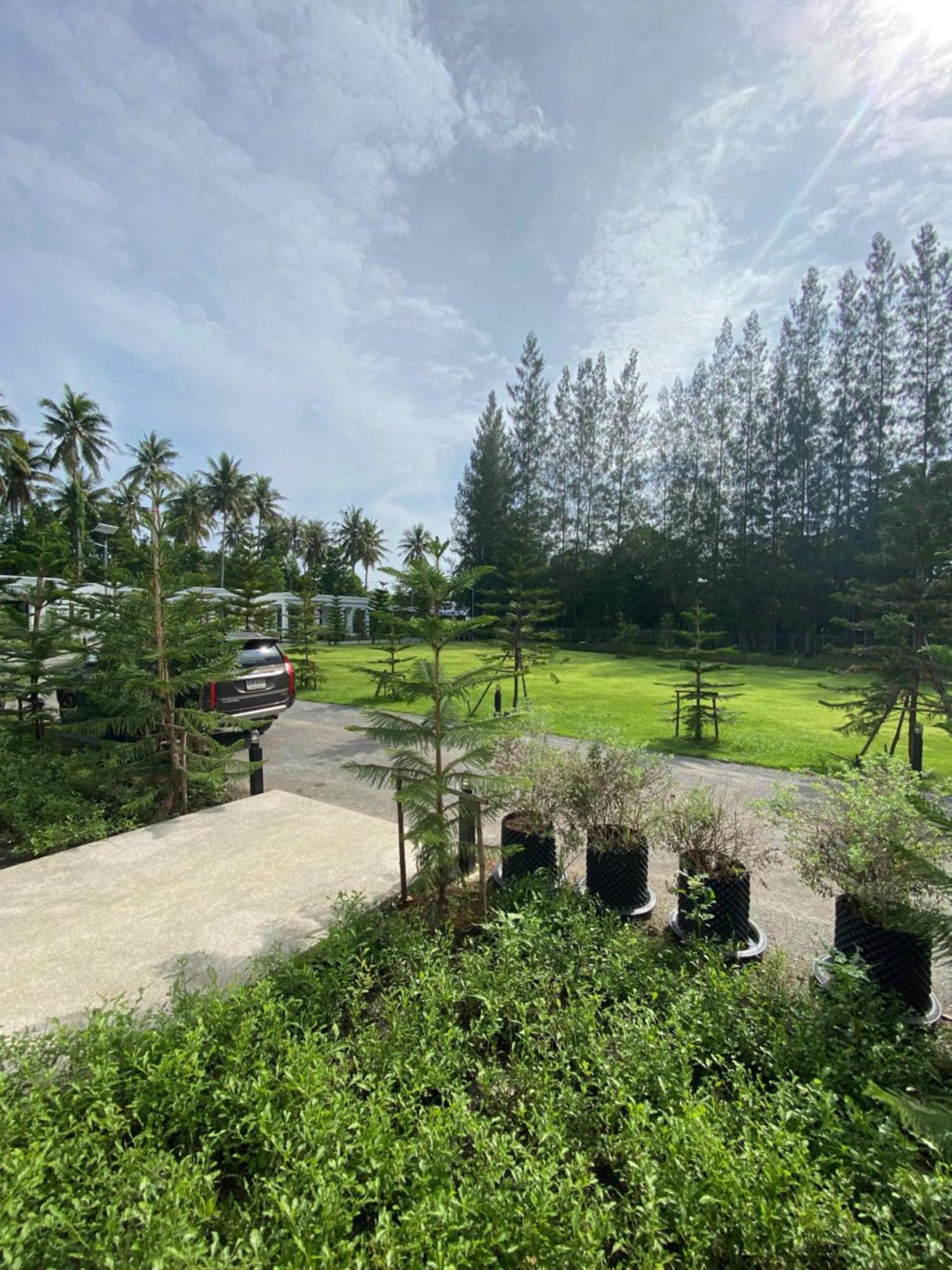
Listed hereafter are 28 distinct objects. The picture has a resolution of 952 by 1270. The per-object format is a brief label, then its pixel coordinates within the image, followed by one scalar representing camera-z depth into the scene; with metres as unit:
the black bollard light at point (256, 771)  5.02
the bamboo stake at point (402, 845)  2.96
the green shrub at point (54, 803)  3.93
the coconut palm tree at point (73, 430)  31.11
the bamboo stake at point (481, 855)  2.89
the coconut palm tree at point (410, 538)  51.46
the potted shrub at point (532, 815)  3.33
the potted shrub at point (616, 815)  3.08
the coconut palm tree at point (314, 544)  52.84
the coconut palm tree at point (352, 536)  50.19
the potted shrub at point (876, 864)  2.31
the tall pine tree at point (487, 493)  36.75
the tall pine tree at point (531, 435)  35.44
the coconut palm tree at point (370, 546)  50.50
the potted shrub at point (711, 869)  2.71
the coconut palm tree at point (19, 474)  24.50
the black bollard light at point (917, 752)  6.22
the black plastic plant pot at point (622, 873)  3.08
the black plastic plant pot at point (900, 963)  2.29
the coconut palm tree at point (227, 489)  38.41
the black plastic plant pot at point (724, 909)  2.72
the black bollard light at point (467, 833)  3.00
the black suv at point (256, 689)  6.58
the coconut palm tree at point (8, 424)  23.97
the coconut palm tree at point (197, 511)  35.81
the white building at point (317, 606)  21.76
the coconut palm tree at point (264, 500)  43.08
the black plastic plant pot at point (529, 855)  3.32
